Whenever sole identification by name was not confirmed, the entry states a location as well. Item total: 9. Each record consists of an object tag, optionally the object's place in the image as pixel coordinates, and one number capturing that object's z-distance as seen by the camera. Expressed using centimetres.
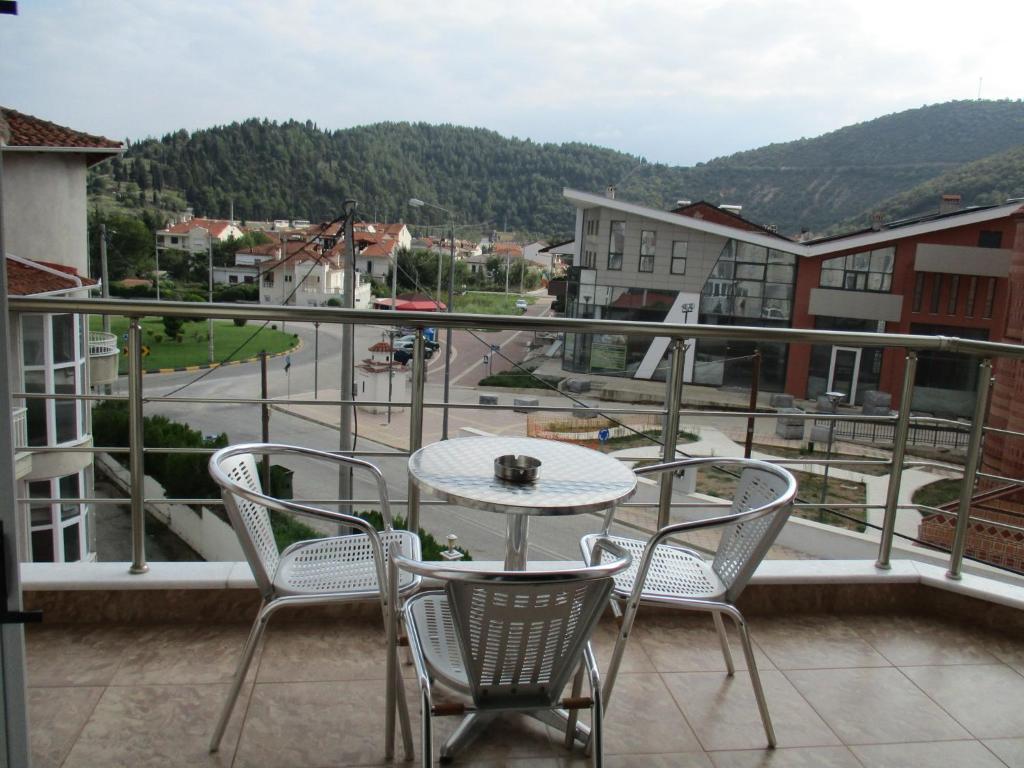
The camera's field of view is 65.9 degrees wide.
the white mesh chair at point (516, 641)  134
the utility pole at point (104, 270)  1397
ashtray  188
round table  172
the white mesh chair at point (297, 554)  172
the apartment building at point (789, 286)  2441
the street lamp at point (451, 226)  1555
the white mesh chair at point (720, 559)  177
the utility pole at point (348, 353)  789
